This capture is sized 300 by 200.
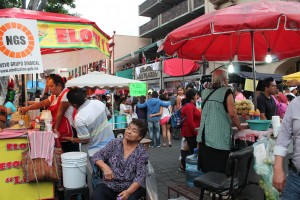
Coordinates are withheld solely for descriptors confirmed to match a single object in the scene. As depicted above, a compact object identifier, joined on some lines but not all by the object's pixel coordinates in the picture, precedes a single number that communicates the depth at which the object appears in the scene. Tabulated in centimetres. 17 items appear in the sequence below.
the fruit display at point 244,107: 522
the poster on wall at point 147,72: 2422
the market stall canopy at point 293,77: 969
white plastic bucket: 411
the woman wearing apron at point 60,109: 489
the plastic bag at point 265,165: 368
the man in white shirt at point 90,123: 421
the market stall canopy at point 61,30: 414
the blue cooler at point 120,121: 1134
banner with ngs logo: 384
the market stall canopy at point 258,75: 1169
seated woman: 351
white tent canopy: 920
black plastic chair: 334
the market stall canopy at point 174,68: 1867
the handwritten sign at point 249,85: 677
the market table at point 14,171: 401
